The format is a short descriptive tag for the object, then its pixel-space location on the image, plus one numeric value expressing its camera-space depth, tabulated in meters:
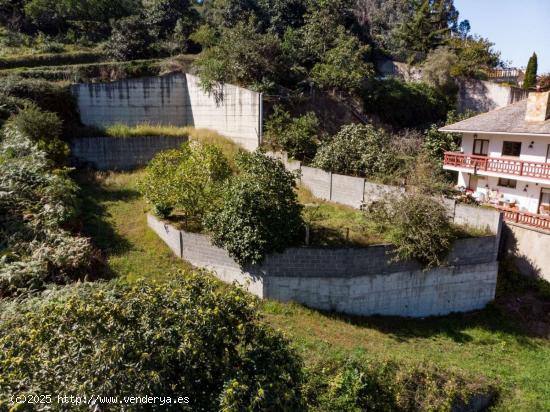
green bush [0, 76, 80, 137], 18.69
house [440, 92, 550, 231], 15.56
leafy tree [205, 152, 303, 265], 10.76
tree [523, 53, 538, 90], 26.08
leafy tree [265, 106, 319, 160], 17.86
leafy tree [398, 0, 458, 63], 31.20
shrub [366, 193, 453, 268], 11.38
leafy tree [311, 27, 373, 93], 22.47
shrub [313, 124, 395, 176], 16.03
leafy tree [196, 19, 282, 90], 20.39
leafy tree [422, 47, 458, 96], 26.00
